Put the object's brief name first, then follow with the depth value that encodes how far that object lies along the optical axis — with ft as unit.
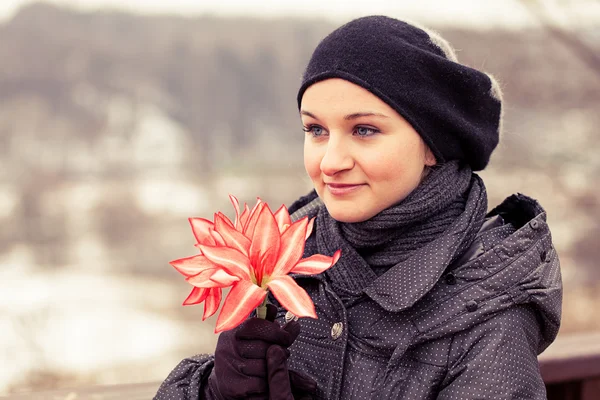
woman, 8.26
